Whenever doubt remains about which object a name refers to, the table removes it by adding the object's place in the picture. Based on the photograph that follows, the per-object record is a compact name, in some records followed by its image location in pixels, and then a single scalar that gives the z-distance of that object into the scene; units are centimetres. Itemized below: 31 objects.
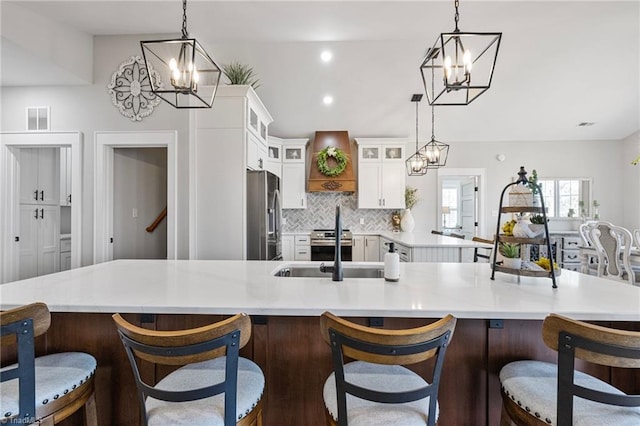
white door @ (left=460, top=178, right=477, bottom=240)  606
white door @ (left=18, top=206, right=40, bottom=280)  359
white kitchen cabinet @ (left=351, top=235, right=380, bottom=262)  552
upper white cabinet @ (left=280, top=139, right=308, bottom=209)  568
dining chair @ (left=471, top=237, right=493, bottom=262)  311
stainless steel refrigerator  337
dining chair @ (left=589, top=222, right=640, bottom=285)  328
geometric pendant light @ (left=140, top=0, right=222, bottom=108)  164
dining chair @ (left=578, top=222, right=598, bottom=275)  389
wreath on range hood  543
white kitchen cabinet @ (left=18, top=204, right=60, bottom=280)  362
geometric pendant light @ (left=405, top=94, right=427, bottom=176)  422
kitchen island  119
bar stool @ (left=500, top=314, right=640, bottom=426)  83
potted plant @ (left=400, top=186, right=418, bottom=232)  561
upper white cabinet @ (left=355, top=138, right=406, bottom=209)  561
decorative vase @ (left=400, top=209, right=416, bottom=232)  560
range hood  548
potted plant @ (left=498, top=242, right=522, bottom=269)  154
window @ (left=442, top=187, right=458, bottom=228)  686
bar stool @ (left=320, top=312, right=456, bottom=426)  87
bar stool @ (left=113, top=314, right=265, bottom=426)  89
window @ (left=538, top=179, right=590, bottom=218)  596
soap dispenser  158
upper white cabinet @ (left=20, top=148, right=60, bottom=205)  368
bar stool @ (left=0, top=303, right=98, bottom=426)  94
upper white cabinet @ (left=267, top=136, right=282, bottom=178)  542
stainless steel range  543
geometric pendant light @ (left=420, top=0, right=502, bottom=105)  150
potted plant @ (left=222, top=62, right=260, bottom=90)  339
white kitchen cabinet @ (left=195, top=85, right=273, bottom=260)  330
